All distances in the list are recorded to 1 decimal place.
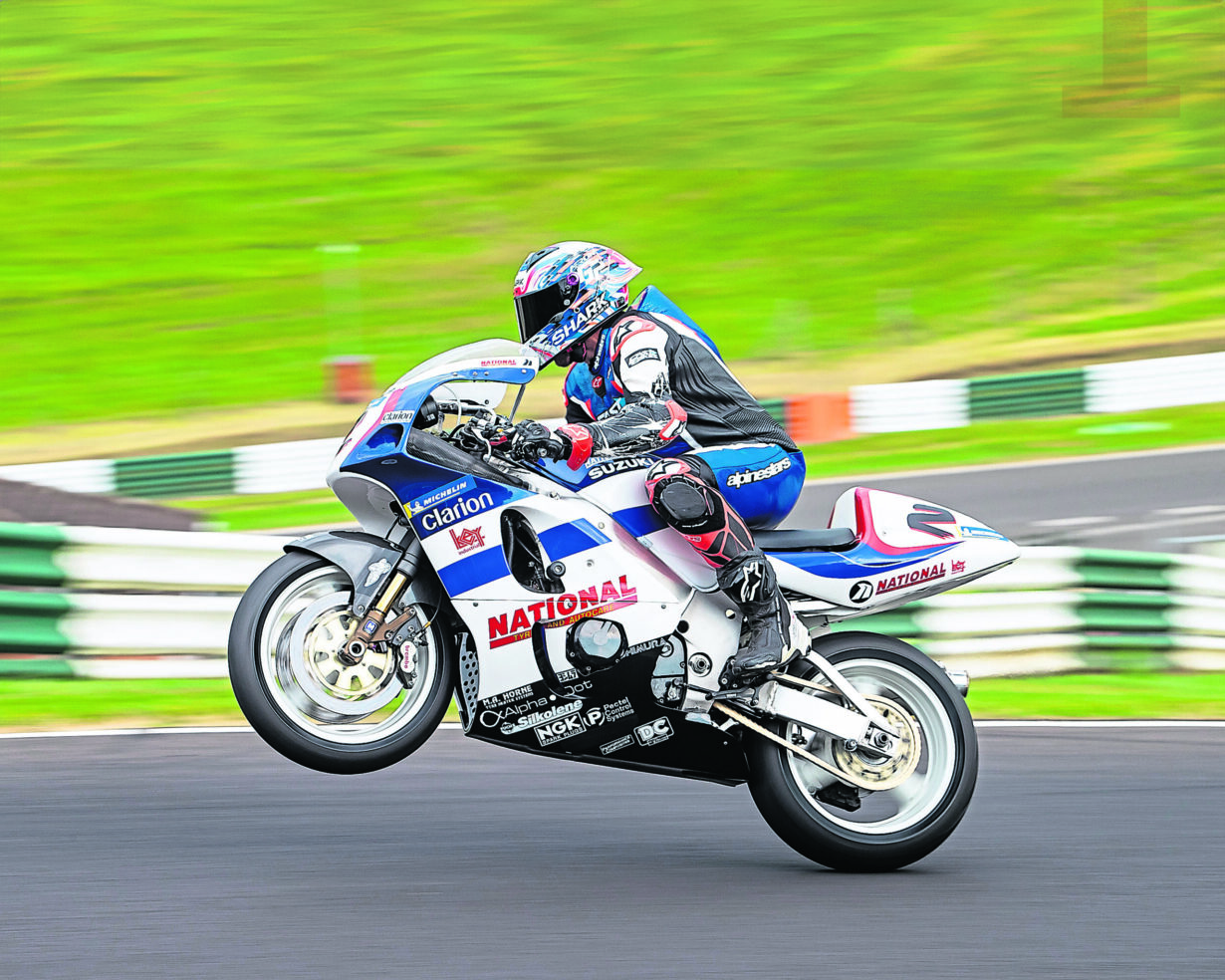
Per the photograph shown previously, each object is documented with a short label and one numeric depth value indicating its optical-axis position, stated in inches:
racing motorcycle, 388.2
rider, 390.3
